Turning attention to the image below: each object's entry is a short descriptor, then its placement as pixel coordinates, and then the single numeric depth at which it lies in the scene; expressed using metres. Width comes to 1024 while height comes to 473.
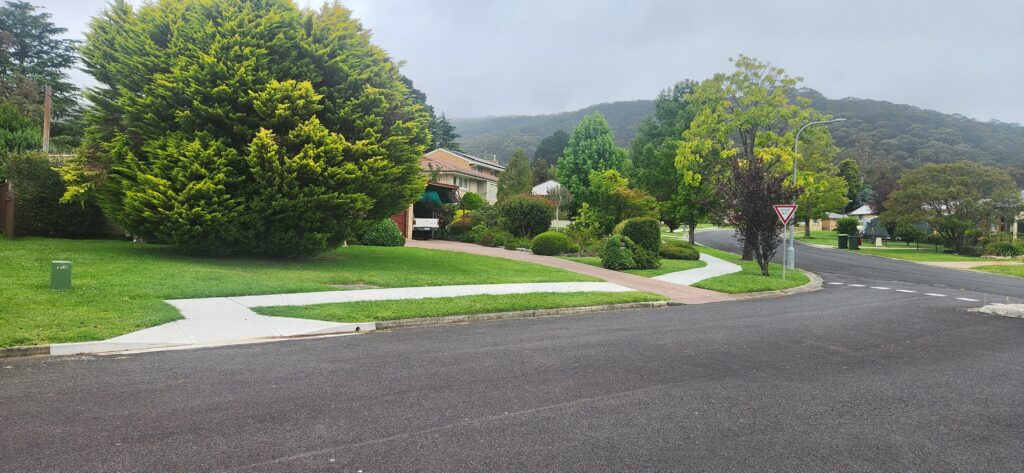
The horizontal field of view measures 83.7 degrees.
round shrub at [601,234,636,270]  20.88
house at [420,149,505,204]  46.53
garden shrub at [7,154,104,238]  17.50
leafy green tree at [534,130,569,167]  96.31
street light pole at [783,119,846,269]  23.05
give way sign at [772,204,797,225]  18.92
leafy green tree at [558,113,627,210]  56.19
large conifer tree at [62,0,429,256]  14.52
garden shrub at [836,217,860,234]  55.62
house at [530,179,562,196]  54.18
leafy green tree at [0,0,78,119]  38.81
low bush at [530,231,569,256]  25.59
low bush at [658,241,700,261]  26.80
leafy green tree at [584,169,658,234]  29.83
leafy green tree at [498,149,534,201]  46.41
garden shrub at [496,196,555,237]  30.52
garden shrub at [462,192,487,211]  36.59
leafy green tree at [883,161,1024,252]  41.03
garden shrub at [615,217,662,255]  22.16
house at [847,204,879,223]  71.97
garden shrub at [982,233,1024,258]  39.27
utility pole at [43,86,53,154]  22.15
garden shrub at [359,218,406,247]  24.97
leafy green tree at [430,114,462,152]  74.25
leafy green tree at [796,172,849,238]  49.66
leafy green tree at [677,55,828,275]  25.91
